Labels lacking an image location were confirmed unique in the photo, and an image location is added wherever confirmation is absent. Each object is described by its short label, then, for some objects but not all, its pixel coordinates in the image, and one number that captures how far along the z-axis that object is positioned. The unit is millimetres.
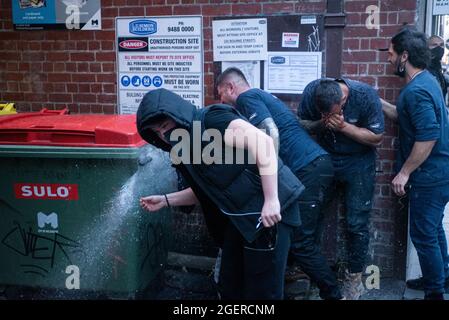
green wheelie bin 3545
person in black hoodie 2641
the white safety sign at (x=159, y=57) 4594
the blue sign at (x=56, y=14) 4828
